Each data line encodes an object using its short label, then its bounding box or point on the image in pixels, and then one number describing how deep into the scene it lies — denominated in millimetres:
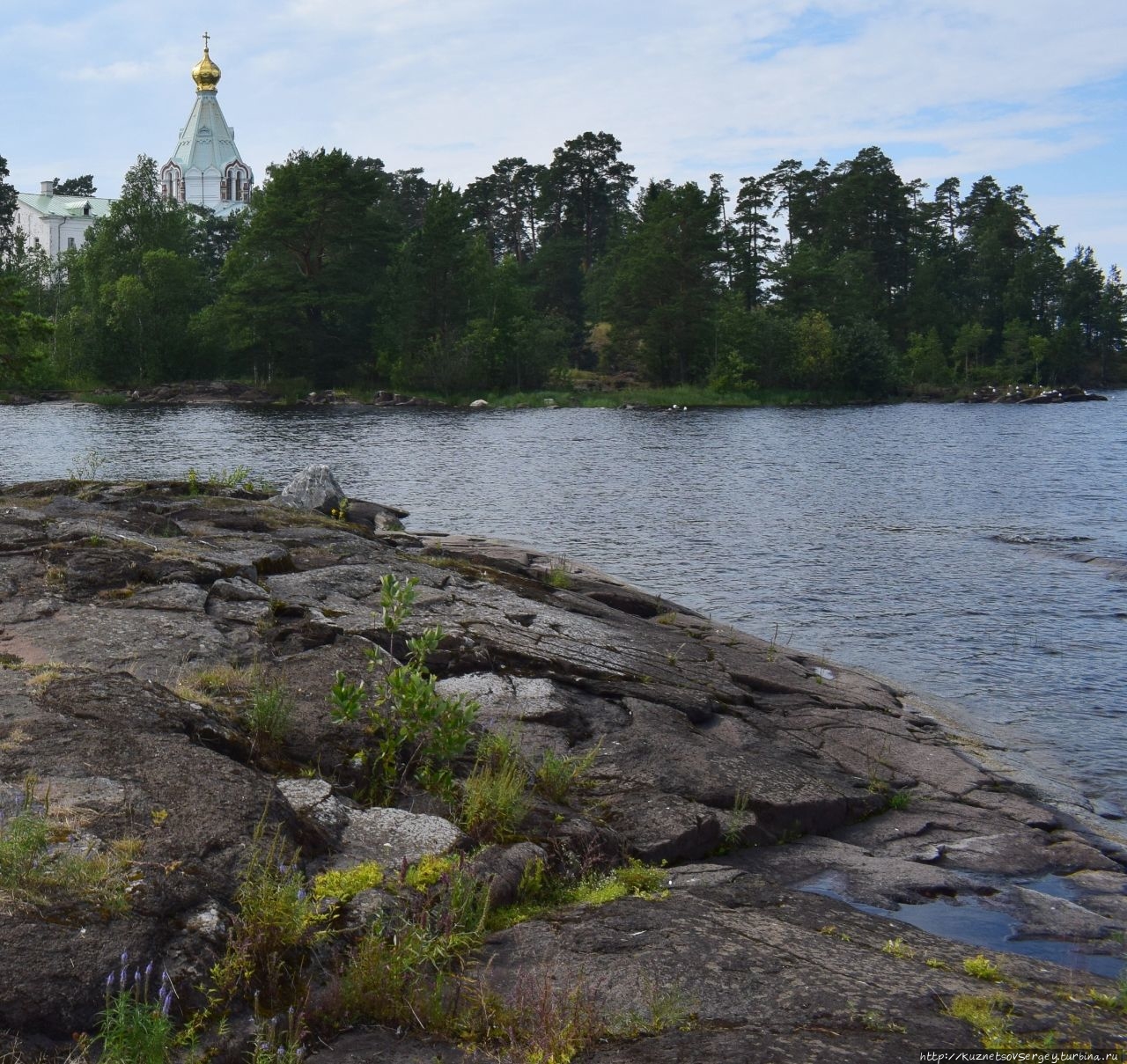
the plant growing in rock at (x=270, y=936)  4980
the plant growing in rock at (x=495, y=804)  6922
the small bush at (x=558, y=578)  16172
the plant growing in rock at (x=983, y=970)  5923
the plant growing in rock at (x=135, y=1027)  4285
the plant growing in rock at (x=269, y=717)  7609
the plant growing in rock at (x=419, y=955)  5016
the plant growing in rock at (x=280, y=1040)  4480
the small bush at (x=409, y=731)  7430
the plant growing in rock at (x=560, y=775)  7793
